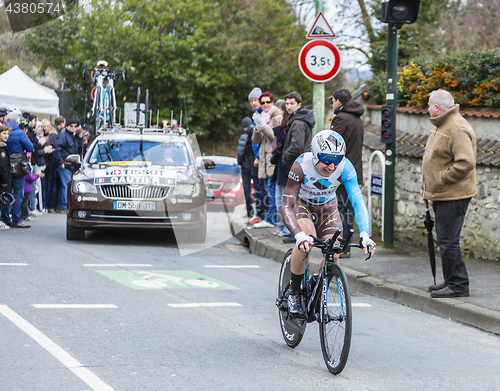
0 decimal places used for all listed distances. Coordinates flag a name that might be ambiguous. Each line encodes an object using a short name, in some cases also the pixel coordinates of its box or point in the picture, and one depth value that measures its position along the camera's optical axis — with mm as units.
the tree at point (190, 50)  33250
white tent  21889
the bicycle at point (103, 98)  20484
